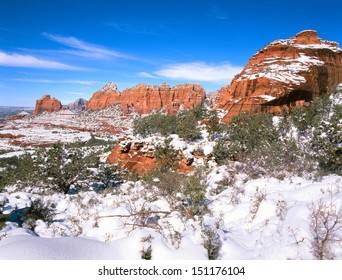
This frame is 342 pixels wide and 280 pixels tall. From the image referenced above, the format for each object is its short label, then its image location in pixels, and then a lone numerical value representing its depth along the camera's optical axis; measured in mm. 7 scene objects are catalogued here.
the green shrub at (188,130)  28734
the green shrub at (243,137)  20539
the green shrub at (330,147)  10523
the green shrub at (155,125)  35406
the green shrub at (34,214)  5238
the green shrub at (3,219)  4806
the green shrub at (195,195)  5330
